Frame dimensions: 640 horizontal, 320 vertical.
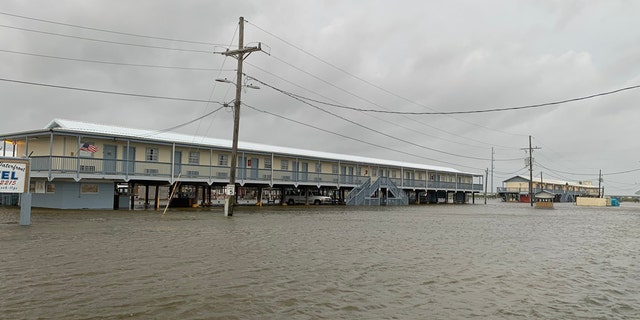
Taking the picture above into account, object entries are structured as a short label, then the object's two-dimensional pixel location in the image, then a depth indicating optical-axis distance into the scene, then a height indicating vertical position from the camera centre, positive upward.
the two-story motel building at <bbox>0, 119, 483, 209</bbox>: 28.39 +1.54
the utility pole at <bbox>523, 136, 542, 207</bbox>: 74.06 +5.60
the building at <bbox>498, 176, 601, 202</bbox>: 111.34 +1.14
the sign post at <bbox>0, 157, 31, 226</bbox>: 15.85 +0.24
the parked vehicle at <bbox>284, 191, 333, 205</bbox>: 50.22 -1.07
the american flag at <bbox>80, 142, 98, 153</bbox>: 27.94 +2.33
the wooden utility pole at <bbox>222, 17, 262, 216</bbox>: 26.16 +5.03
